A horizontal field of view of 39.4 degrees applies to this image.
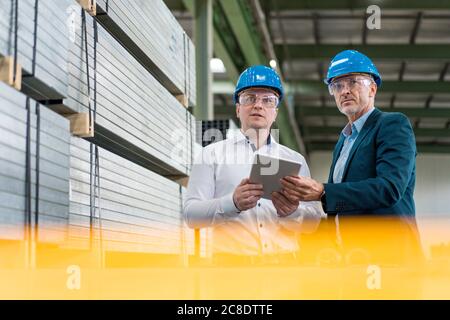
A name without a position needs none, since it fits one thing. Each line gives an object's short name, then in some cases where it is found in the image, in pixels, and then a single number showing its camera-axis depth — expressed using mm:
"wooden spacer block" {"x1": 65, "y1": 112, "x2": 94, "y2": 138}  3083
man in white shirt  2652
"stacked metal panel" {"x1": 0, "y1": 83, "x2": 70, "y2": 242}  2365
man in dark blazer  2289
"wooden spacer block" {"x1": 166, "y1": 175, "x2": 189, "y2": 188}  5289
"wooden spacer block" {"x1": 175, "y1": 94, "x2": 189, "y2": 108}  5273
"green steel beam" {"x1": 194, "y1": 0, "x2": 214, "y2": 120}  6590
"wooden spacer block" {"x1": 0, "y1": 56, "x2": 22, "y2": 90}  2406
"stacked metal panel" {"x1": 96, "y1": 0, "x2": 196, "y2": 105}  3793
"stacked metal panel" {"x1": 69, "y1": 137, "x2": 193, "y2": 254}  3072
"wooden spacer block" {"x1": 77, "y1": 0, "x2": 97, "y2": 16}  3262
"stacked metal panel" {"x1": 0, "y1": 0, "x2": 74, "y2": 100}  2486
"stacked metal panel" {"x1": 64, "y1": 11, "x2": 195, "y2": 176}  3211
